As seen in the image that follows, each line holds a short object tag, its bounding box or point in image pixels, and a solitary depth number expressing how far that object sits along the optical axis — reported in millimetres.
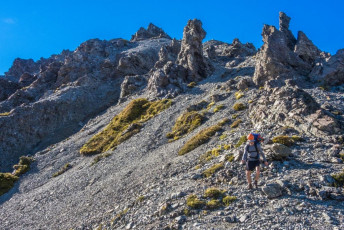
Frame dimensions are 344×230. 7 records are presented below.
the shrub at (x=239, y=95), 48031
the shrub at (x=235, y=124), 34391
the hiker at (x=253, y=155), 17562
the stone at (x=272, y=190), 16052
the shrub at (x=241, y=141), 26136
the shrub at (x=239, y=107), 41562
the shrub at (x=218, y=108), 45925
